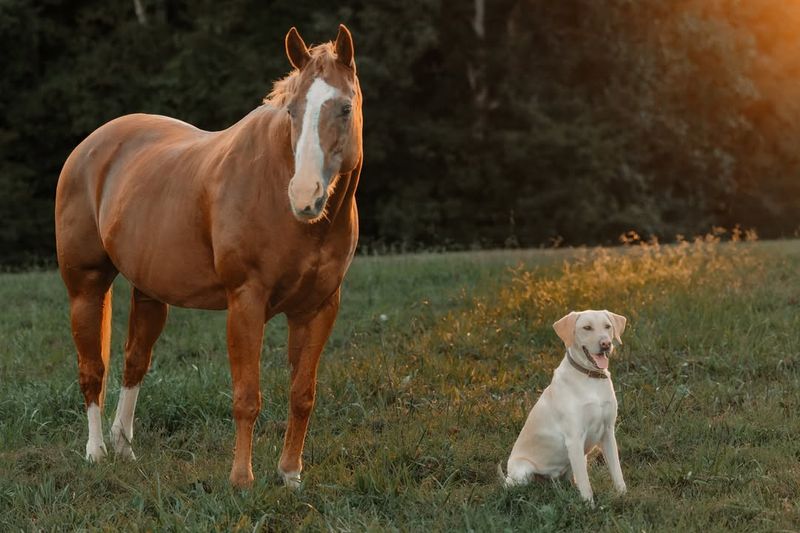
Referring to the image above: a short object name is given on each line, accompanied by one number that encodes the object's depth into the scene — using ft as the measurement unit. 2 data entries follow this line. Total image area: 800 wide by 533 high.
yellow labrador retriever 31.81
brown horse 30.58
